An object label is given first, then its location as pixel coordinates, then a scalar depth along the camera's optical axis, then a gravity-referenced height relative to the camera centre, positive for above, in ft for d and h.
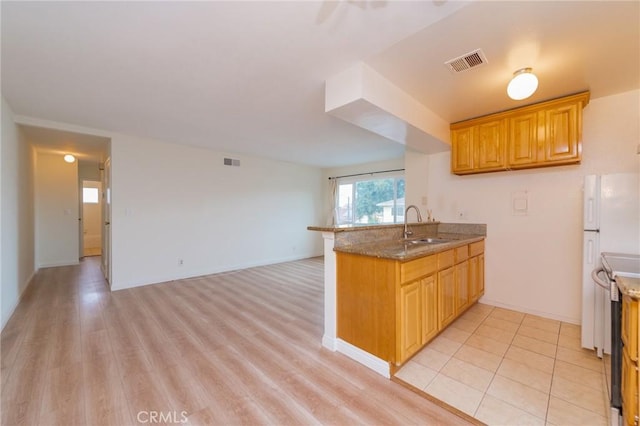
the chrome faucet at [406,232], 9.71 -0.83
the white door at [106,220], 13.72 -0.54
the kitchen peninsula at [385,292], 6.25 -2.24
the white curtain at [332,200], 22.57 +0.96
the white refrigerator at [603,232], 6.88 -0.59
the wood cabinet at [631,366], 3.87 -2.42
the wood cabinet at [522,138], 8.40 +2.69
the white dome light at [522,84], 6.64 +3.31
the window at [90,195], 27.12 +1.68
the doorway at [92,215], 27.08 -0.45
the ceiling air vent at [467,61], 6.31 +3.86
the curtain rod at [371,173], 18.67 +2.98
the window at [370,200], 19.22 +0.87
